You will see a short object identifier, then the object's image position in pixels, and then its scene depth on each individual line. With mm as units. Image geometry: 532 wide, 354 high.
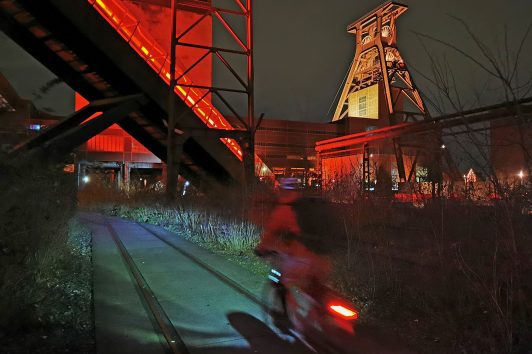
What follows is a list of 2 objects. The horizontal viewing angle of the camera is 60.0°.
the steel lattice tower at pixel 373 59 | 62156
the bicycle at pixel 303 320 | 5266
